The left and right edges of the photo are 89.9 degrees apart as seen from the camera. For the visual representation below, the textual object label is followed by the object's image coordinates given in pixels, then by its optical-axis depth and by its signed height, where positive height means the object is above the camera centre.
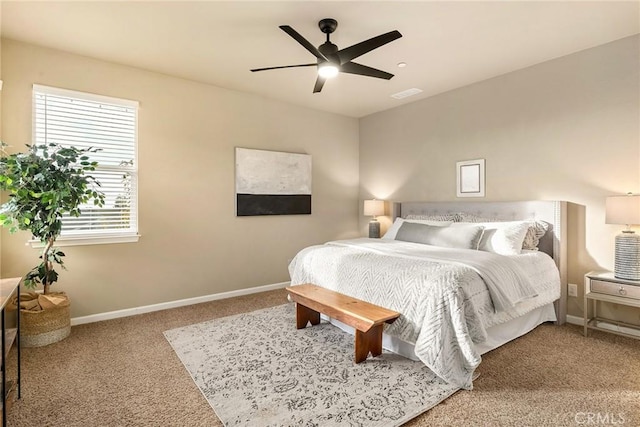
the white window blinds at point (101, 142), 3.15 +0.70
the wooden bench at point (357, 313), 2.29 -0.77
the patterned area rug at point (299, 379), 1.84 -1.16
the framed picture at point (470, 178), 4.06 +0.42
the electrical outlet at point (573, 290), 3.28 -0.81
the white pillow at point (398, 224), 3.89 -0.18
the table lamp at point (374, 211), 5.03 -0.01
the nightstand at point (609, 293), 2.66 -0.71
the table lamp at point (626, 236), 2.66 -0.22
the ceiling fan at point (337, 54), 2.39 +1.25
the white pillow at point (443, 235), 3.32 -0.27
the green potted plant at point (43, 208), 2.58 +0.02
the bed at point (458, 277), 2.16 -0.55
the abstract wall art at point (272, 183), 4.38 +0.40
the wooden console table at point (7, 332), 1.52 -0.69
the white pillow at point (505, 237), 3.10 -0.27
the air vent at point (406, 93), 4.33 +1.63
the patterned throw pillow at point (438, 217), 4.12 -0.09
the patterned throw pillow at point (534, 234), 3.26 -0.24
